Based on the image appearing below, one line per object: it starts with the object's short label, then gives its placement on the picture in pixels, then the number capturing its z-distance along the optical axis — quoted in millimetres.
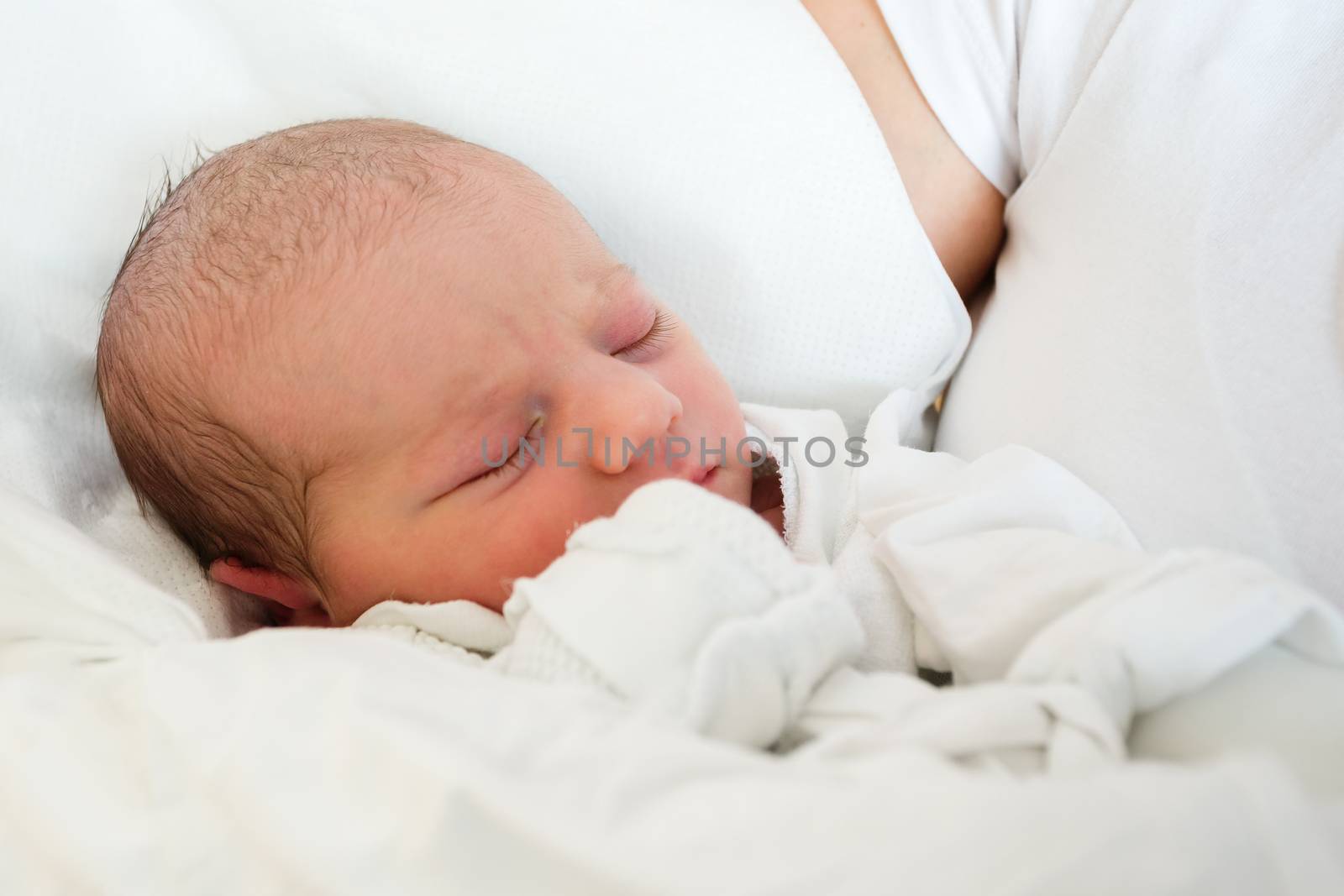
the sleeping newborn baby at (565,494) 404
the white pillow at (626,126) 506
